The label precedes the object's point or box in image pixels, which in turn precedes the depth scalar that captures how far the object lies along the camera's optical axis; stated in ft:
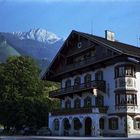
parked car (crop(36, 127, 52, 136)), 181.14
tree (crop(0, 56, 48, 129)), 203.72
